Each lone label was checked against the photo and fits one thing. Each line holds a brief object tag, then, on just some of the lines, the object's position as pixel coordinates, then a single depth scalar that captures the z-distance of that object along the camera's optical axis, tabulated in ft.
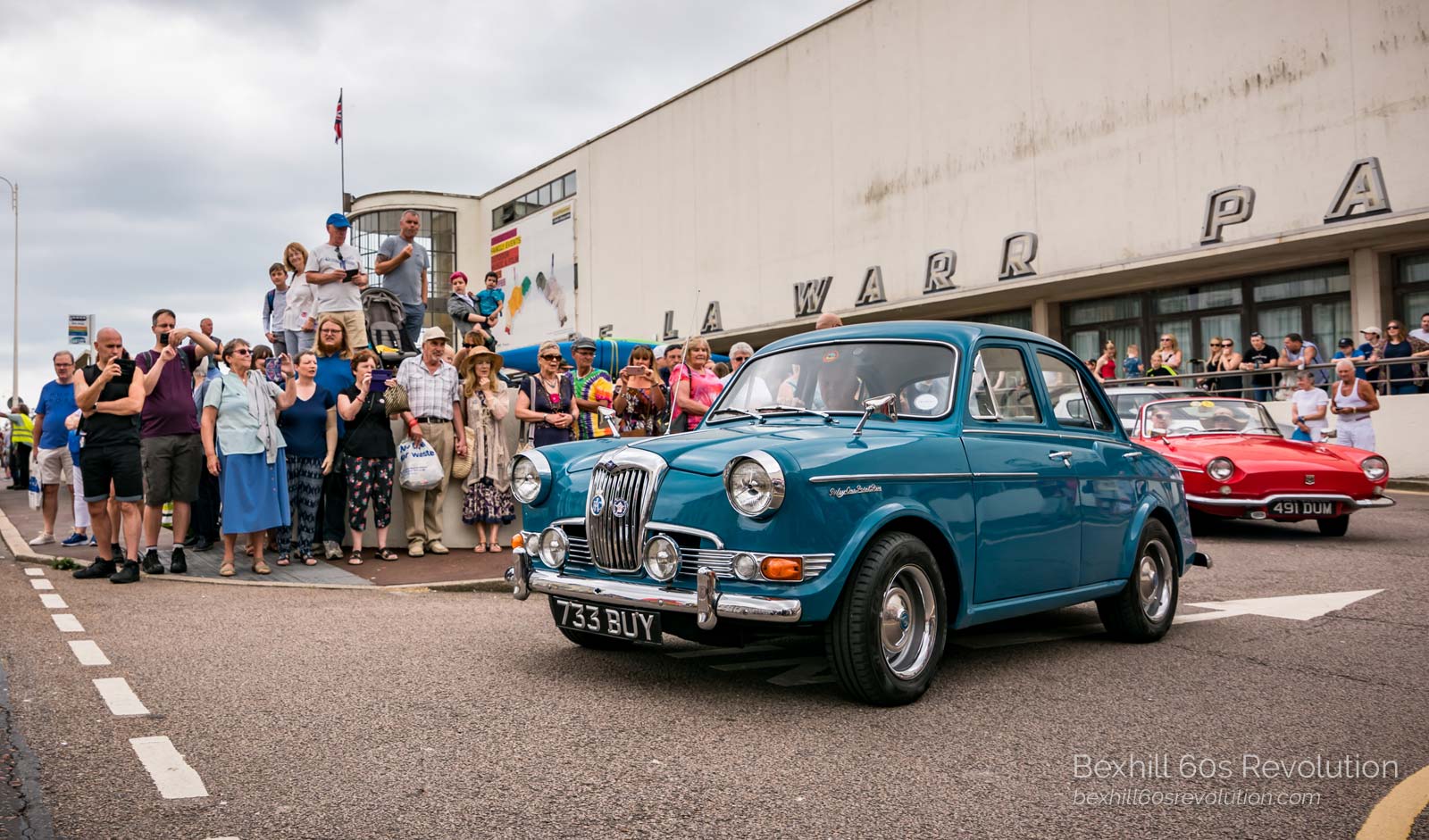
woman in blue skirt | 29.58
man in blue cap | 37.93
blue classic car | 15.16
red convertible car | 34.22
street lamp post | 124.57
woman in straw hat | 34.58
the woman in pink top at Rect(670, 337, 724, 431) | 31.40
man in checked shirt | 33.71
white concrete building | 61.05
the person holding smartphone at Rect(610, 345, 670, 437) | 32.01
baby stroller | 46.06
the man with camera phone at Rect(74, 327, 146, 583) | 28.45
